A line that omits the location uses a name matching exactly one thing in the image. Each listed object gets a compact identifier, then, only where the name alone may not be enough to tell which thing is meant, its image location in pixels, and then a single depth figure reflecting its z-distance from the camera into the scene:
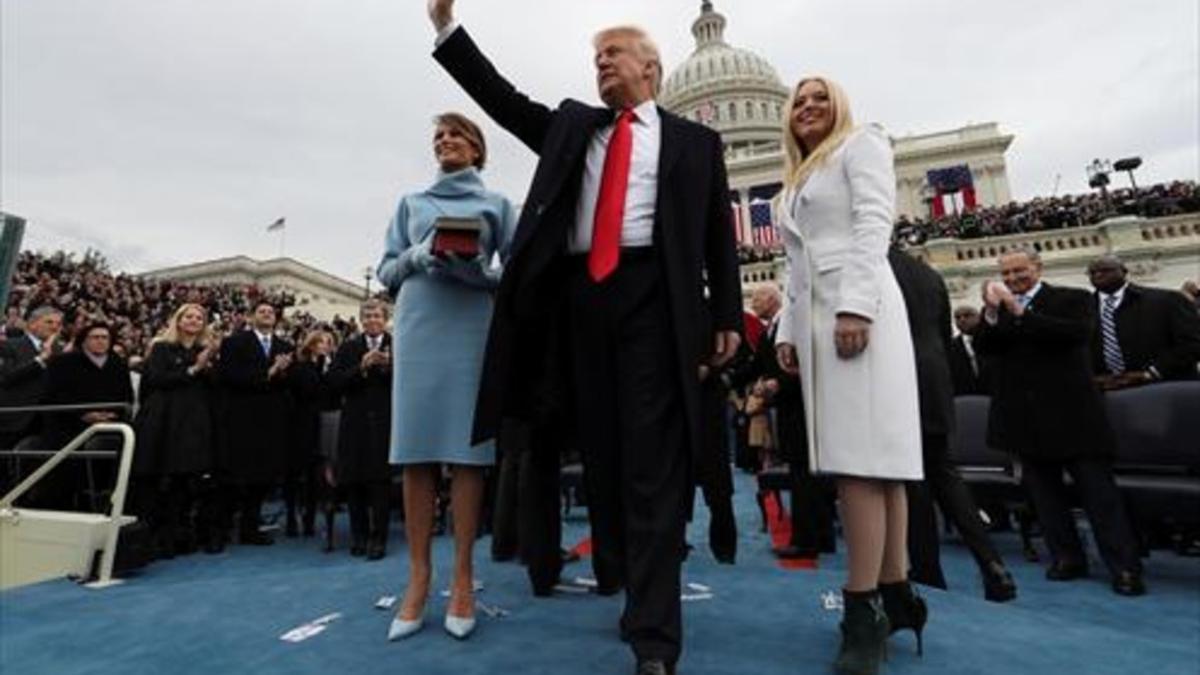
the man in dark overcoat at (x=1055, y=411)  3.36
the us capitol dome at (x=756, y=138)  48.59
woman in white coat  1.90
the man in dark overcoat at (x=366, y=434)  4.48
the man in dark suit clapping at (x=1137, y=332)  4.19
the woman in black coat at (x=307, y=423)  5.35
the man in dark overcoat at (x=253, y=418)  4.96
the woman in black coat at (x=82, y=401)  4.83
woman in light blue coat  2.38
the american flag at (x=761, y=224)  33.09
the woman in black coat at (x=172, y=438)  4.64
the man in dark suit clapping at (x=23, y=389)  5.34
